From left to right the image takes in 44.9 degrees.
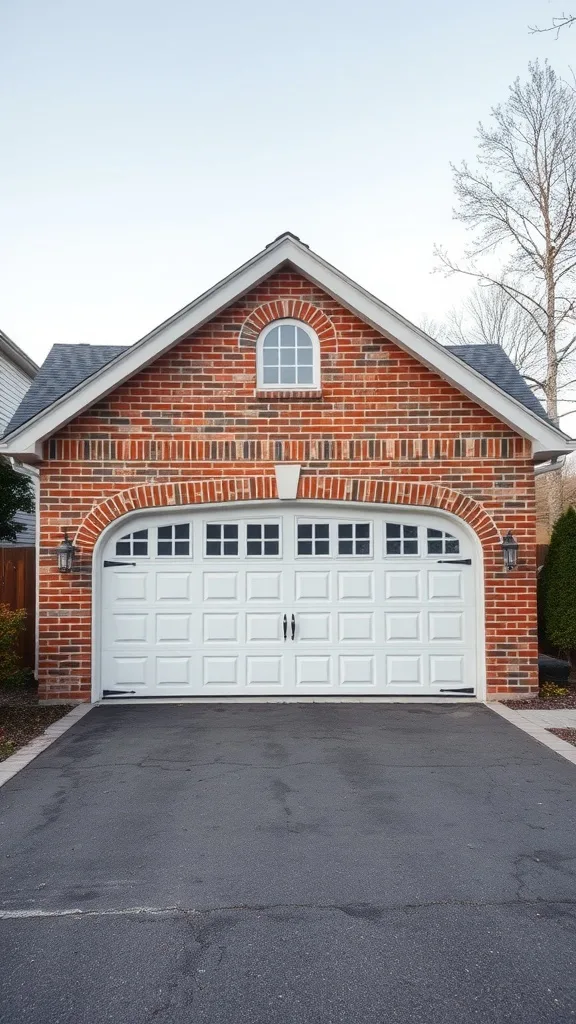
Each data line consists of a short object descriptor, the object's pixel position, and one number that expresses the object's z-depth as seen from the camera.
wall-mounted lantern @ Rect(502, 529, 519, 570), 9.30
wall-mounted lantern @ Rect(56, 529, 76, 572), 9.17
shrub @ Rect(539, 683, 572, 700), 9.67
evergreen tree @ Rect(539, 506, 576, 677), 10.27
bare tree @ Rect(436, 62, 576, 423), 21.70
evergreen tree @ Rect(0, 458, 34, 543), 14.35
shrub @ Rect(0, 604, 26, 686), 8.55
